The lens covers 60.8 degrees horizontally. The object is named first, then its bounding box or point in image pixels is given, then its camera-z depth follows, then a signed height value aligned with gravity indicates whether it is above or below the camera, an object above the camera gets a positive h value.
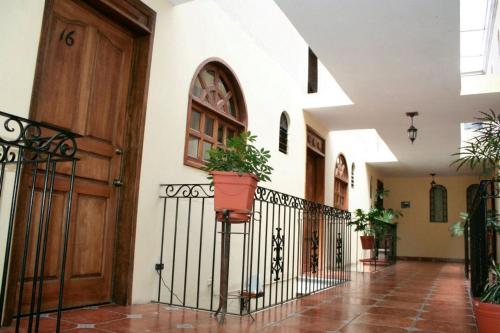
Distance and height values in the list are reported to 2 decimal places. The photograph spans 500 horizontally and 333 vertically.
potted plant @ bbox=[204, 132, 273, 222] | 2.94 +0.38
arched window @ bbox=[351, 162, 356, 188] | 10.27 +1.52
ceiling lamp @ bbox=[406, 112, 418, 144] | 6.63 +1.67
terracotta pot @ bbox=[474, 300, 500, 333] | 2.55 -0.45
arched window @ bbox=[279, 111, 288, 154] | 6.15 +1.43
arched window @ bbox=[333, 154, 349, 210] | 8.85 +1.12
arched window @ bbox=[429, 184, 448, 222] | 13.64 +1.17
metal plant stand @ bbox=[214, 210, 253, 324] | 2.95 -0.22
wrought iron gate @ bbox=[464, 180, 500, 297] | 3.45 +0.04
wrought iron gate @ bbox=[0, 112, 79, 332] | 1.81 +0.19
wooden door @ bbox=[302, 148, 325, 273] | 7.53 +1.02
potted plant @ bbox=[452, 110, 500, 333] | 2.57 -0.31
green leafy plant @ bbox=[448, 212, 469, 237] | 6.65 +0.18
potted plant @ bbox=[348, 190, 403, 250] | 8.70 +0.27
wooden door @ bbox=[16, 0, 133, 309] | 2.80 +0.69
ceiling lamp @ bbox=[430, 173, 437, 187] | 13.29 +1.85
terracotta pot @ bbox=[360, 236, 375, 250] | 8.92 -0.11
